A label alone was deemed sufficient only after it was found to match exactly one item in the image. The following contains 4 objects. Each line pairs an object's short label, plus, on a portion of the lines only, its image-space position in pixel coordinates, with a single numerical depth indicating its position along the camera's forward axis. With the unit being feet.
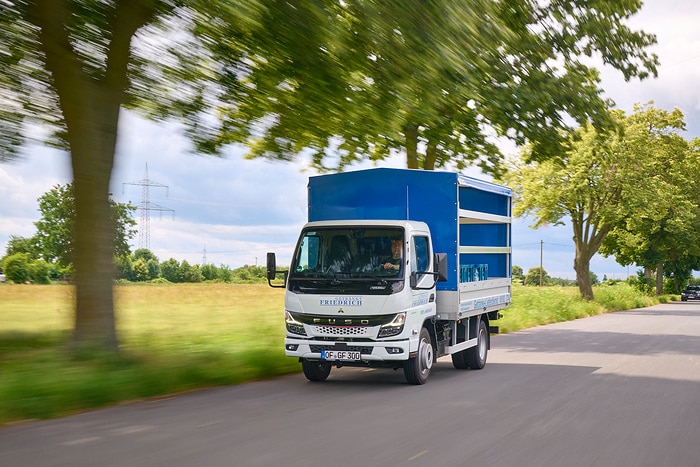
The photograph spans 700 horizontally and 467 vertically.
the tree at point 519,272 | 350.13
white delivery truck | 35.50
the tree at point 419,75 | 32.55
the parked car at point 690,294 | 205.67
